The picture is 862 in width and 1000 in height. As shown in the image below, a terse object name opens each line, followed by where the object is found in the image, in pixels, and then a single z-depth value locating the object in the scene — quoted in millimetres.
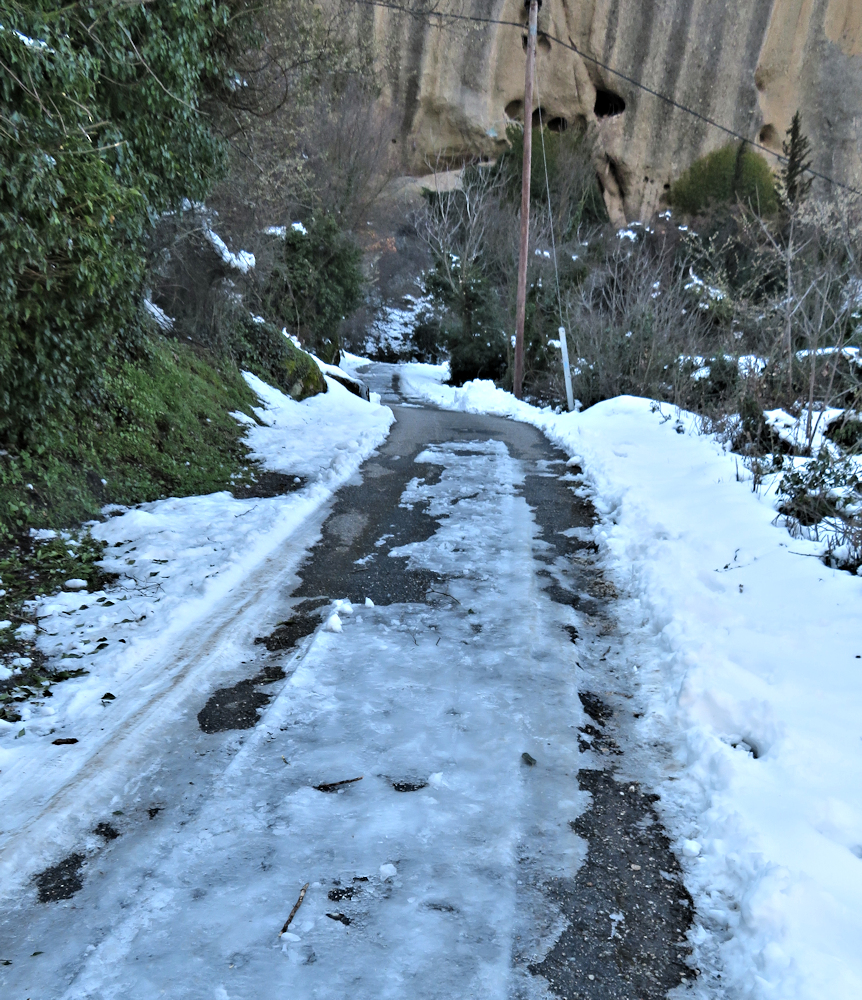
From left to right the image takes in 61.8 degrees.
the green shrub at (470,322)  26125
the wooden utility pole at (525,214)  17547
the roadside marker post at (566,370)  14275
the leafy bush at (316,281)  22297
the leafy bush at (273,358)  14414
